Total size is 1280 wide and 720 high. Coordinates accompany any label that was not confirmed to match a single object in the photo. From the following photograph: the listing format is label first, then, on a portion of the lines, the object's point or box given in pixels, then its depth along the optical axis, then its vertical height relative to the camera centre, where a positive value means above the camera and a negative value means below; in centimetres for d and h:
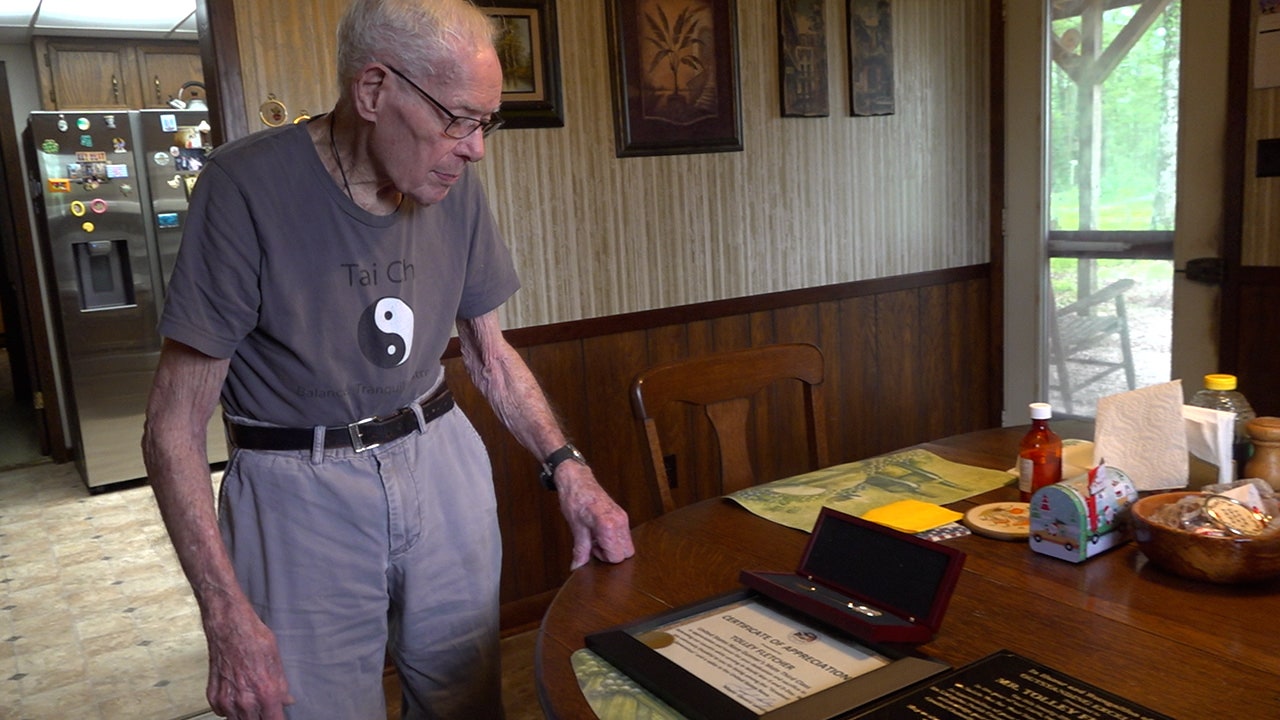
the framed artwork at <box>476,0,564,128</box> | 273 +44
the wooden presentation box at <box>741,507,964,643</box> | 105 -42
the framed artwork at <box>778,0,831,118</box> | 328 +49
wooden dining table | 98 -47
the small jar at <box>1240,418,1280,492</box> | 145 -39
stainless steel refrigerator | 469 +2
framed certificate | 94 -45
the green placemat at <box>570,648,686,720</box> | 95 -46
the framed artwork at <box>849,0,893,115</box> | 347 +50
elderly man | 124 -22
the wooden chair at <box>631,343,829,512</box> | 176 -33
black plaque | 91 -46
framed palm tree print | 296 +41
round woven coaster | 138 -46
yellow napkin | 143 -46
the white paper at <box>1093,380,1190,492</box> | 149 -37
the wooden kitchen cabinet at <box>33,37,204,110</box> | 541 +96
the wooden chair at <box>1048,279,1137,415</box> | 361 -54
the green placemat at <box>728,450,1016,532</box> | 154 -46
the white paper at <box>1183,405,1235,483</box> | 146 -37
